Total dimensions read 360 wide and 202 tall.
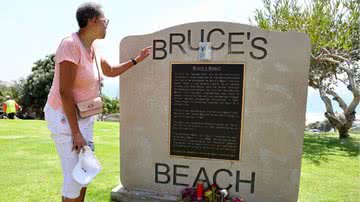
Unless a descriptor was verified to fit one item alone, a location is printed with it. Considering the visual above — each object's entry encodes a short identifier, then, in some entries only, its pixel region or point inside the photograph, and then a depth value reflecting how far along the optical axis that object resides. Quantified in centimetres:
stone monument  410
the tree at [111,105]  3973
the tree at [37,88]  3322
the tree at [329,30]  1196
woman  304
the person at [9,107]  1998
